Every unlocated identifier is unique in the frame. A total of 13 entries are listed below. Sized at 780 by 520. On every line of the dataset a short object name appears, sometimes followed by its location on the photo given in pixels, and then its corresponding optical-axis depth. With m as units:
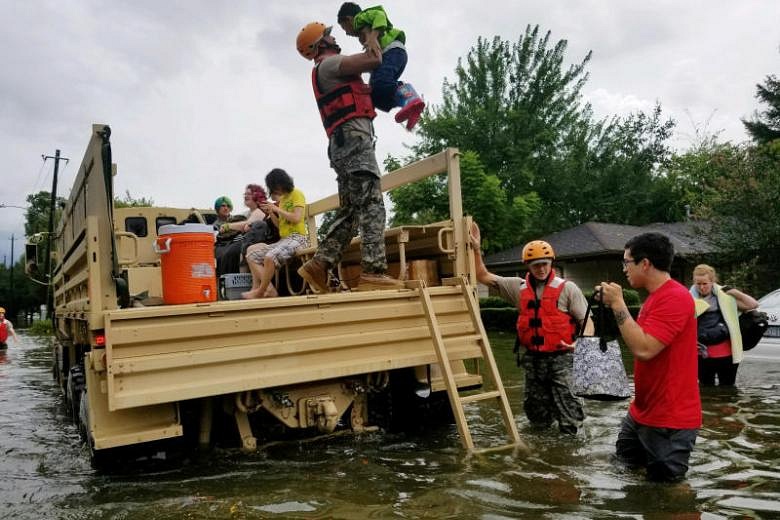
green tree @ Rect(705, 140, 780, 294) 17.80
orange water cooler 4.39
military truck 3.89
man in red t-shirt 3.87
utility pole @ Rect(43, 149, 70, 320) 9.84
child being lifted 4.85
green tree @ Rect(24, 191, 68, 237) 56.32
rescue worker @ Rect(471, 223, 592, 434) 5.41
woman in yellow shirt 5.91
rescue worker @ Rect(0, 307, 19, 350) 16.33
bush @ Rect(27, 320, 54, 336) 28.95
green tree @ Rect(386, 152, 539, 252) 27.34
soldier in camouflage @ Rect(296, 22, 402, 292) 5.11
